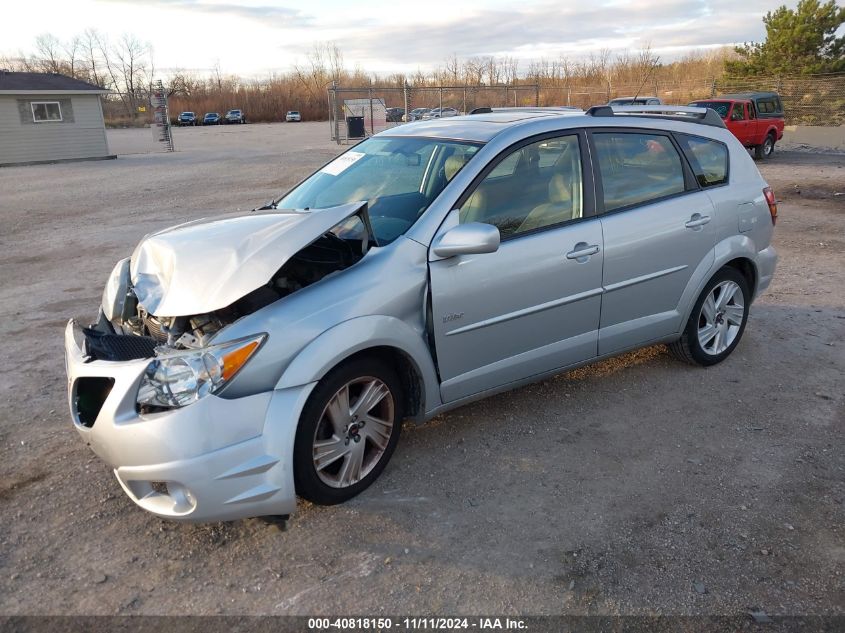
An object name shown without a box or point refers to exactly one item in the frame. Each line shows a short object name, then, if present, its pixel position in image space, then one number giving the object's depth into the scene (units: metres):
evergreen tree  28.84
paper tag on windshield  4.46
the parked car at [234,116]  60.22
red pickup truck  19.50
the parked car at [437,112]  26.30
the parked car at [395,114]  35.53
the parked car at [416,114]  29.57
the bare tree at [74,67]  78.78
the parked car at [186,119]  58.44
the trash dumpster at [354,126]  27.61
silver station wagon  2.82
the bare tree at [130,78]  89.82
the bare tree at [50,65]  80.62
